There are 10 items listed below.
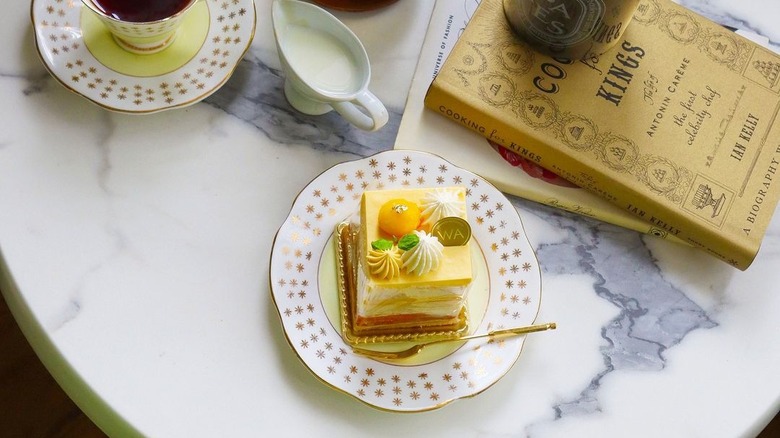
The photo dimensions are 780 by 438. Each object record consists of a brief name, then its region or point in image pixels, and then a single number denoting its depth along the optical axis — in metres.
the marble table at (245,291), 0.82
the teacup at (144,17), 0.89
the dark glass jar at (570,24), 0.92
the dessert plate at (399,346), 0.83
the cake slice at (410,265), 0.80
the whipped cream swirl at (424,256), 0.79
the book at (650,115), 0.94
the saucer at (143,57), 0.90
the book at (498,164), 0.97
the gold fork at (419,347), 0.84
